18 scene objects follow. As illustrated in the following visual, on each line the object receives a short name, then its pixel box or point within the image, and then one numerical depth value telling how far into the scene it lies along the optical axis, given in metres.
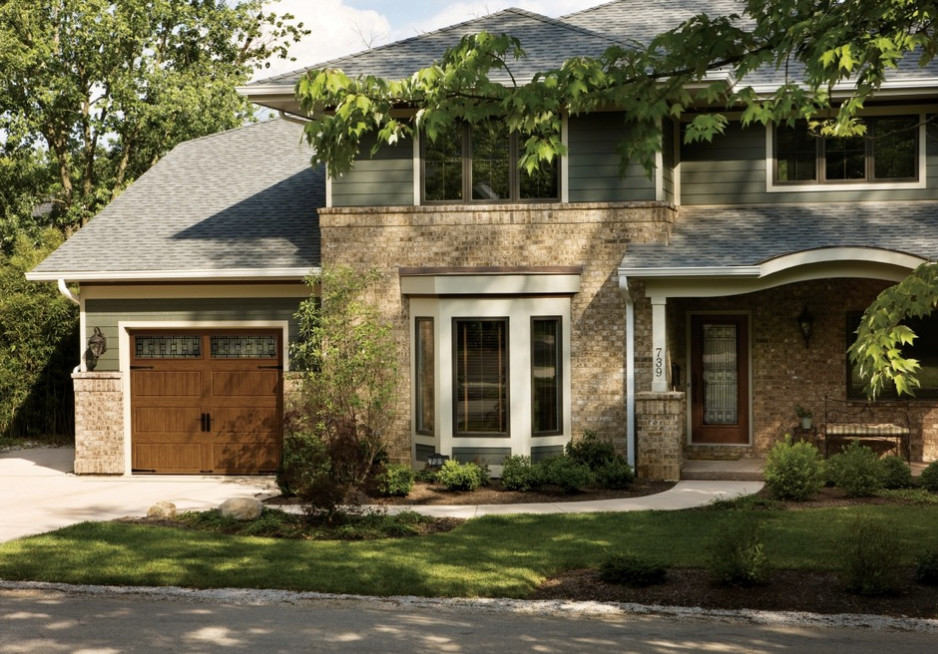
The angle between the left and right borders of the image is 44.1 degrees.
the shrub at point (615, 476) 15.11
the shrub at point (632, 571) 9.61
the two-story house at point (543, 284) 16.05
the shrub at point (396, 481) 14.70
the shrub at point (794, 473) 13.87
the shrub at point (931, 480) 14.37
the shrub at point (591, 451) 15.57
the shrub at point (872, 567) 9.12
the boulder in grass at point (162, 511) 13.24
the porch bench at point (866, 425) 16.47
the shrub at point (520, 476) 15.13
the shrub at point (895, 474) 14.44
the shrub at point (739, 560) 9.41
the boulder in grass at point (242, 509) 12.67
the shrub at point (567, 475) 14.87
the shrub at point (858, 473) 14.10
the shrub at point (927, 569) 9.49
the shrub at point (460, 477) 15.12
